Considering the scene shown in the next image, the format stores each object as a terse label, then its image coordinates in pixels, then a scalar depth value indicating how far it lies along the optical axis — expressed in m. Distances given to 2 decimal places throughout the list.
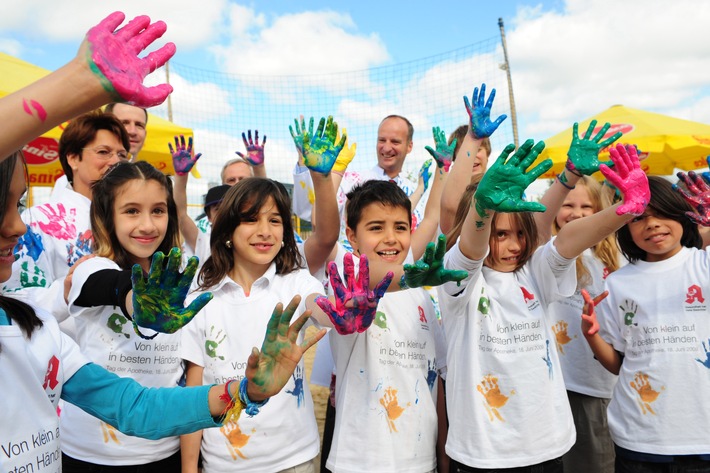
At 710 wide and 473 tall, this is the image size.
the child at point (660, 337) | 2.22
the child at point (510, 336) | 2.05
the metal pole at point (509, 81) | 9.16
